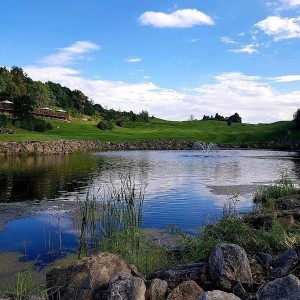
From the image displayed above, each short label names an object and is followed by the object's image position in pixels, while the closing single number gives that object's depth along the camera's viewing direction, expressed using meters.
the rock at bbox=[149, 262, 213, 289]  5.53
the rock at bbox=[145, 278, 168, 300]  5.06
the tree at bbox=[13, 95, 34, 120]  64.53
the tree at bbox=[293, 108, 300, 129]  76.61
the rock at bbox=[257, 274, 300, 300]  4.33
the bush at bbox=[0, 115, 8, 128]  58.55
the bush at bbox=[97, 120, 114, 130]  79.37
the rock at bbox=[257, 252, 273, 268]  5.97
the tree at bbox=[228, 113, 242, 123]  110.26
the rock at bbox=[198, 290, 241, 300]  4.30
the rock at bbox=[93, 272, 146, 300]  4.77
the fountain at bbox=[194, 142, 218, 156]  61.20
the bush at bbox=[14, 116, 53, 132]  63.21
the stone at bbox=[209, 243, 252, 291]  5.26
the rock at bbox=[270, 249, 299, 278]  5.50
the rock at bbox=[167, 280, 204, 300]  4.89
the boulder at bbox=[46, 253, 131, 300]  5.13
